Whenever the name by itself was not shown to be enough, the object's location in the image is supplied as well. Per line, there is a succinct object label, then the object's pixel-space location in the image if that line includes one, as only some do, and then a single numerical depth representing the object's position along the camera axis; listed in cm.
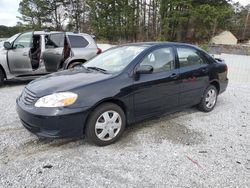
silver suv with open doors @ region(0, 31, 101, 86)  541
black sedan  245
